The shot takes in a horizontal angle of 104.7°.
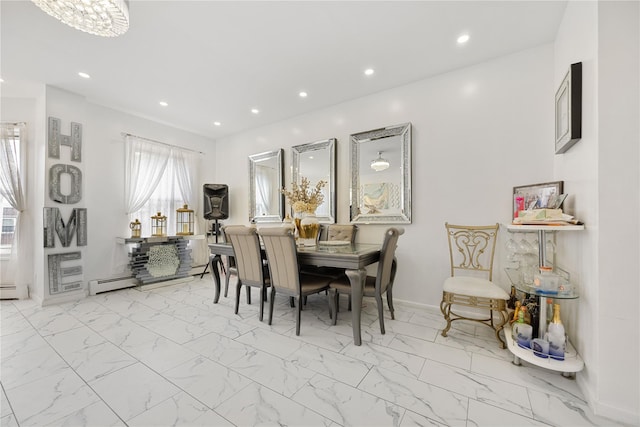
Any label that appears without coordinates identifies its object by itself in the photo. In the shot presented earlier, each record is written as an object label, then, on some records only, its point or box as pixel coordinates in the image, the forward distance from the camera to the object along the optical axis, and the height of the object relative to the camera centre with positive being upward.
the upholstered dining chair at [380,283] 2.26 -0.70
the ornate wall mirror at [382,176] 3.09 +0.49
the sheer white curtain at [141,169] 4.03 +0.74
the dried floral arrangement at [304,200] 2.82 +0.15
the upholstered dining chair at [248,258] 2.51 -0.49
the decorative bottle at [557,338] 1.57 -0.81
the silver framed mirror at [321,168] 3.66 +0.71
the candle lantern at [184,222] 4.59 -0.19
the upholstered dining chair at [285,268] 2.22 -0.52
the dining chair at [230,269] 3.06 -0.73
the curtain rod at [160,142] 4.03 +1.25
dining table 2.10 -0.43
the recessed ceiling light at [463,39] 2.32 +1.66
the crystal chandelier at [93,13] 1.53 +1.29
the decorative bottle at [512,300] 2.29 -0.81
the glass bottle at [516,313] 2.00 -0.84
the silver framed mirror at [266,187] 4.31 +0.47
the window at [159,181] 4.07 +0.55
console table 3.90 -0.78
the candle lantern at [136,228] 3.98 -0.26
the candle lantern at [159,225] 4.24 -0.23
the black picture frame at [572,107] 1.65 +0.75
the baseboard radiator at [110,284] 3.60 -1.11
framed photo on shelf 2.00 +0.15
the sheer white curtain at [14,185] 3.33 +0.36
